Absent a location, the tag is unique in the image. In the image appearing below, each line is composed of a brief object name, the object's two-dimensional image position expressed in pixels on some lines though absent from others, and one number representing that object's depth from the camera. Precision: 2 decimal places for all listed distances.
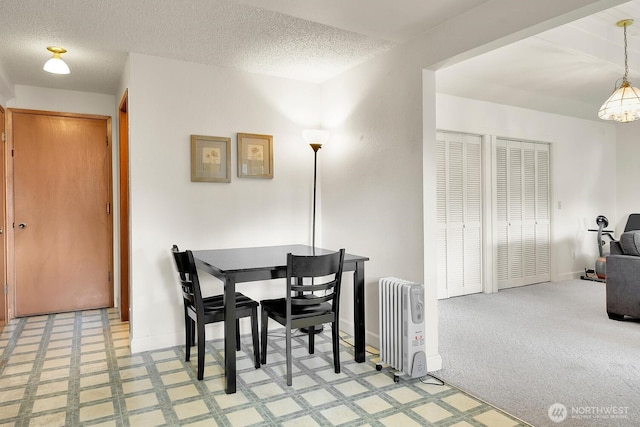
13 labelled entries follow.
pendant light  3.62
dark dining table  2.55
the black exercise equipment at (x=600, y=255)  5.84
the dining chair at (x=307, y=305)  2.65
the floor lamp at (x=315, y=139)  3.69
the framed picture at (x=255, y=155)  3.71
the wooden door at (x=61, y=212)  4.28
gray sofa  3.82
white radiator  2.67
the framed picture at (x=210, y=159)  3.51
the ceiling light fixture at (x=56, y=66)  3.07
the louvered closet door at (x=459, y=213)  4.89
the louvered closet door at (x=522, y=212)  5.39
